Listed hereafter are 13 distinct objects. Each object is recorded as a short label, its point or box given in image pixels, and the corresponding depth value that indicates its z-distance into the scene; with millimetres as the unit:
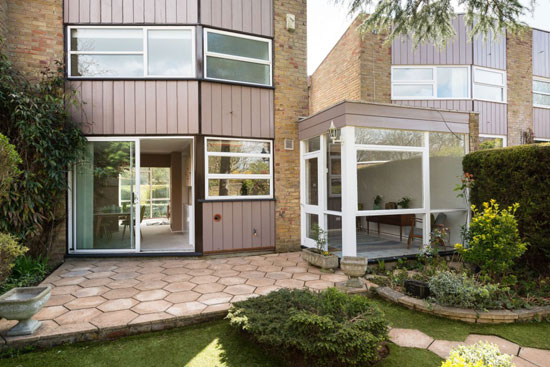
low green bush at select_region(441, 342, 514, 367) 1853
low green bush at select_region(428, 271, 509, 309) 3621
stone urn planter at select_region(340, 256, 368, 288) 4246
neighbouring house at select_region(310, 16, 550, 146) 9781
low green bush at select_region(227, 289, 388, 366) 2492
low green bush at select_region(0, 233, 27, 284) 3225
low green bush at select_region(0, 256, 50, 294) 4512
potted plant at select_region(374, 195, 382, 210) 7602
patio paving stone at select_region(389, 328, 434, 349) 2990
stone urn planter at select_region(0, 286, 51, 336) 2932
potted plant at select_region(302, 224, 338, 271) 5238
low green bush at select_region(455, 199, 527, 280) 4043
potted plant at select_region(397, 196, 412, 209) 6955
